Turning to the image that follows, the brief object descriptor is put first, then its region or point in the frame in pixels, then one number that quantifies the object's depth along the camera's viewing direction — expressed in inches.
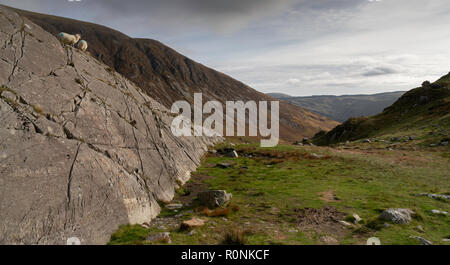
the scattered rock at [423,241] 434.9
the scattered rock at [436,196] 697.0
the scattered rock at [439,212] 582.4
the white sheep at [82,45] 944.3
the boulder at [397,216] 530.2
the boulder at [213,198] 670.5
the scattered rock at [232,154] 1589.6
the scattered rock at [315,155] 1496.1
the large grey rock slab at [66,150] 394.9
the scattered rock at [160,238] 443.2
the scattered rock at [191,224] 516.1
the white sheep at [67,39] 841.5
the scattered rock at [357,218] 551.6
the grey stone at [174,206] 670.0
